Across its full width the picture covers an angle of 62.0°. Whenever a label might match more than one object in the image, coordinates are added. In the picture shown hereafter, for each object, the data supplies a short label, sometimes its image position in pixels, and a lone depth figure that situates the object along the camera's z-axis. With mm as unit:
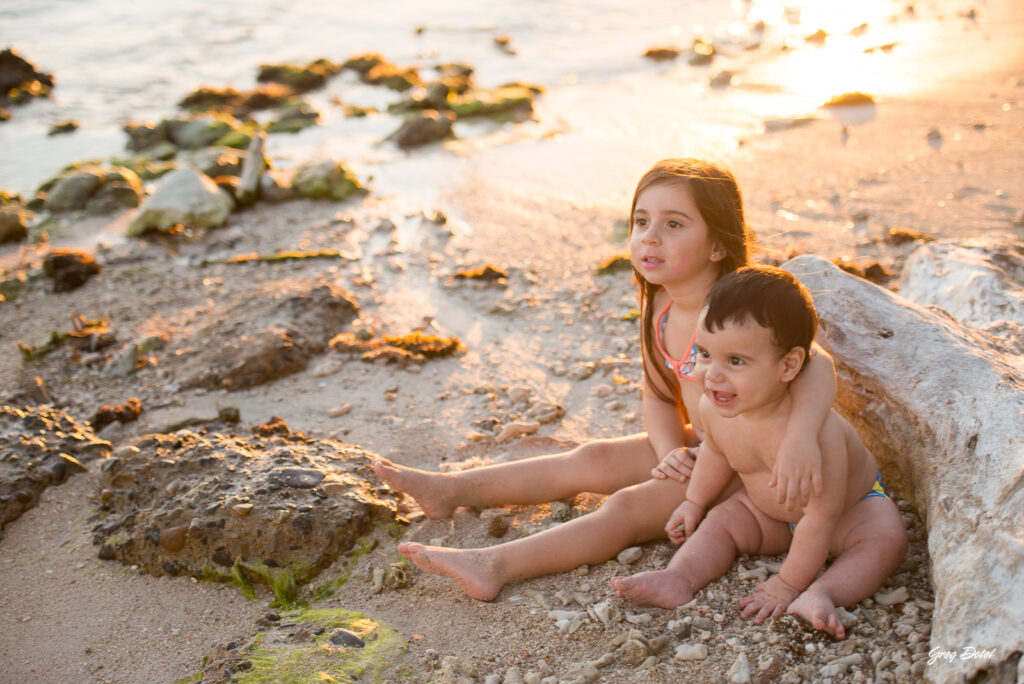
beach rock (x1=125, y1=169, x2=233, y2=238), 7047
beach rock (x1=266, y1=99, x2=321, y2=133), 10234
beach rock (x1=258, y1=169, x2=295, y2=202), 7605
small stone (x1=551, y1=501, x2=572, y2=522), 3484
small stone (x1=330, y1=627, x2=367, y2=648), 2775
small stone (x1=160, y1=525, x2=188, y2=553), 3293
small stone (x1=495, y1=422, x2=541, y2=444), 4105
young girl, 3061
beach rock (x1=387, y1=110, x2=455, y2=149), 8914
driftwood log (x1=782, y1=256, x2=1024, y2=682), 2232
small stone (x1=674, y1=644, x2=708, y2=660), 2629
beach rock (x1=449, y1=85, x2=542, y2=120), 9562
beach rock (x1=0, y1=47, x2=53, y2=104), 13000
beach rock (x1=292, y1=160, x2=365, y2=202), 7582
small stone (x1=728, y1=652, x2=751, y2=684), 2487
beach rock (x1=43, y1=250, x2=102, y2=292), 6105
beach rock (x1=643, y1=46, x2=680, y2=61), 11172
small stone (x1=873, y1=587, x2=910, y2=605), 2750
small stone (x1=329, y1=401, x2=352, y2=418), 4388
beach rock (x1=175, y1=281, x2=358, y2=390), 4703
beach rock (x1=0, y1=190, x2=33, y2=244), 7168
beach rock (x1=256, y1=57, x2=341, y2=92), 12539
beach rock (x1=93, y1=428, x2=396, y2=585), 3264
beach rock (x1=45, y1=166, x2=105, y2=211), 7898
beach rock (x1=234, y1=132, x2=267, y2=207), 7520
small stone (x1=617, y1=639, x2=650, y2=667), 2658
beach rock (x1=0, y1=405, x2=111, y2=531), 3699
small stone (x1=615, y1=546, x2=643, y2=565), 3184
